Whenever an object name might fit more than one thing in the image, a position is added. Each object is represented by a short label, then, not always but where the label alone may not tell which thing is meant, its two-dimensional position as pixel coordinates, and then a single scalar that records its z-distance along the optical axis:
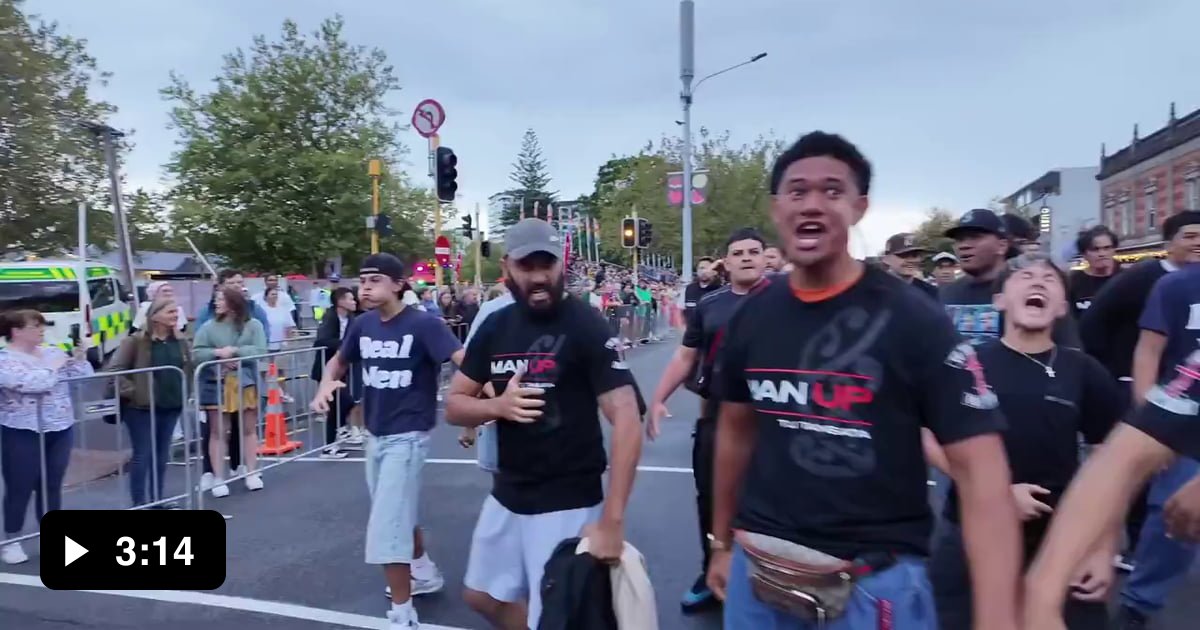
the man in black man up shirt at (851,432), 2.11
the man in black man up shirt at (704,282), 6.98
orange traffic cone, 9.31
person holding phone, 5.96
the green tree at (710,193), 35.78
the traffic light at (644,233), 25.02
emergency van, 16.22
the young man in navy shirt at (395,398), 4.45
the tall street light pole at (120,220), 23.97
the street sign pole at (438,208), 13.38
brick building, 35.06
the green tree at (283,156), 31.61
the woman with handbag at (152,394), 6.72
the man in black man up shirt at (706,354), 4.81
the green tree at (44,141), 26.58
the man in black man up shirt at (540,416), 3.44
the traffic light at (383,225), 12.91
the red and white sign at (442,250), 14.69
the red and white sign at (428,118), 13.13
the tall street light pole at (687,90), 19.77
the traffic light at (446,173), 13.31
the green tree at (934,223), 58.86
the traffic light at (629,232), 24.23
